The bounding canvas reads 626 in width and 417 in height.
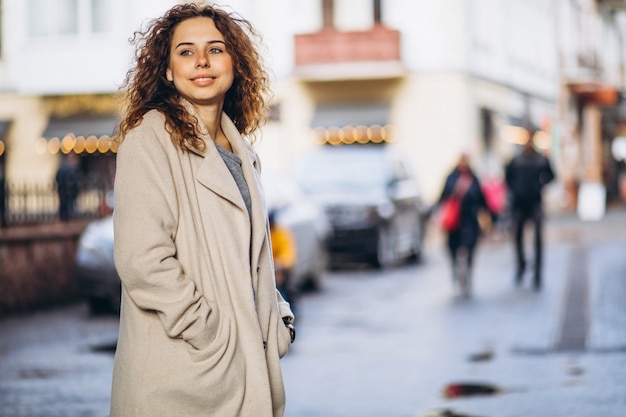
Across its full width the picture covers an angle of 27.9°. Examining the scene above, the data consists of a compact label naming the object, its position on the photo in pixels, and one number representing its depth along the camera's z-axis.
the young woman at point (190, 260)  3.31
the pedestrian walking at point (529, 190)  15.82
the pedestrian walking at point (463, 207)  15.41
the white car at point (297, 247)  13.68
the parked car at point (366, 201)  19.11
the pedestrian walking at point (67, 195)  15.86
